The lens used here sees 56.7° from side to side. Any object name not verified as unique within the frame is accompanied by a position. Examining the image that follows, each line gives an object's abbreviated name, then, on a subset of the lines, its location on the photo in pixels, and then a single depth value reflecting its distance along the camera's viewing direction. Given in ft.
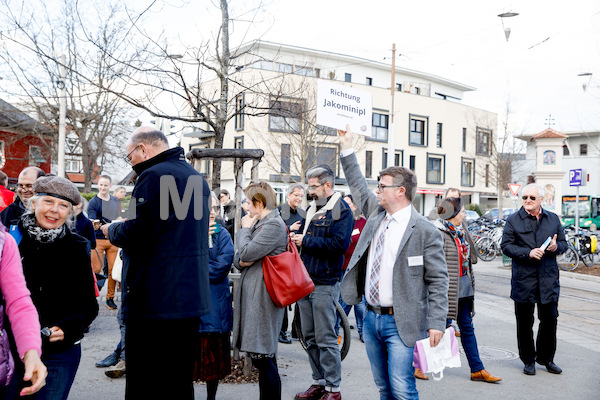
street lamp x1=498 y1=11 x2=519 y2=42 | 52.44
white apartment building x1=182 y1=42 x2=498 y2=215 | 120.37
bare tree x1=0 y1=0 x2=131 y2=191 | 77.95
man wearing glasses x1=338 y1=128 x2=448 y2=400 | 11.91
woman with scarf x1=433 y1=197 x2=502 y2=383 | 18.84
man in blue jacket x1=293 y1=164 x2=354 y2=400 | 16.67
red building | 99.02
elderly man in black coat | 19.92
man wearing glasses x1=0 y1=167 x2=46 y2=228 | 18.81
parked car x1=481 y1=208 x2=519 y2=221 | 124.85
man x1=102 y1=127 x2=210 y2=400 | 10.40
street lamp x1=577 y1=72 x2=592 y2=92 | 60.62
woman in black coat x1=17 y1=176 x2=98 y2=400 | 9.94
